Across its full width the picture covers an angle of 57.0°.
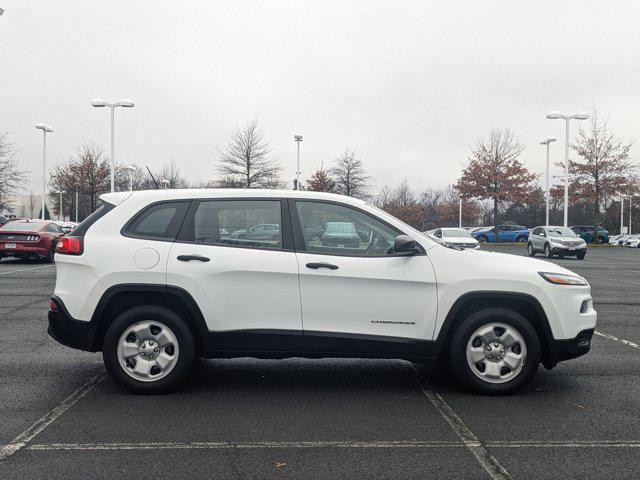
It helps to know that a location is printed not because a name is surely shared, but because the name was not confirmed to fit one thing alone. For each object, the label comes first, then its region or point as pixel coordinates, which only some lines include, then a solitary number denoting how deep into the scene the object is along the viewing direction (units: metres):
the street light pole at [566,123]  33.81
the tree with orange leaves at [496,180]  47.06
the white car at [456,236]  24.92
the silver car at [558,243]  27.06
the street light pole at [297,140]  37.83
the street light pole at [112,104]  30.23
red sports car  19.31
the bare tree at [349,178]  49.19
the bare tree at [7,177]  39.56
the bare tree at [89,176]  43.59
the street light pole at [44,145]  37.74
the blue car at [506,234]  51.09
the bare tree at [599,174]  42.09
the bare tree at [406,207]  67.00
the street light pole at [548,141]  39.67
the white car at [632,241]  52.32
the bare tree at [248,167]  37.62
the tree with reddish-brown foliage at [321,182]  48.41
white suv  4.91
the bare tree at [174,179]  66.88
